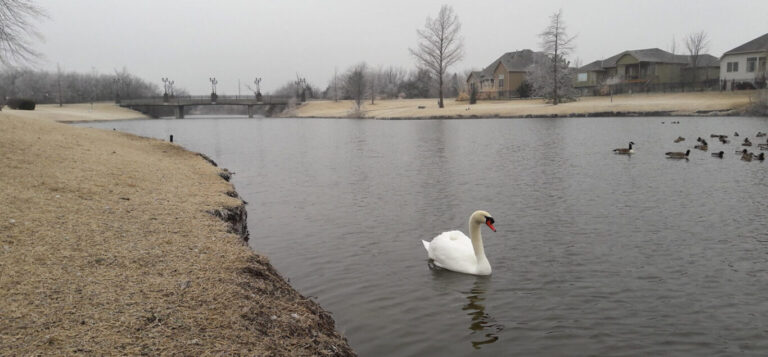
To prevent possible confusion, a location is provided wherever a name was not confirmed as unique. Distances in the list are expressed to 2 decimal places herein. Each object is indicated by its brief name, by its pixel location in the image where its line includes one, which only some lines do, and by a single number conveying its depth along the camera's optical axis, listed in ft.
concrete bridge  387.34
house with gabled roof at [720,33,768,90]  247.70
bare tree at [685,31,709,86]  312.91
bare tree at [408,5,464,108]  323.98
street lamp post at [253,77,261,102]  413.80
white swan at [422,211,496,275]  32.73
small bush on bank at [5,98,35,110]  244.22
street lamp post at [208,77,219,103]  404.98
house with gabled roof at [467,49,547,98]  337.31
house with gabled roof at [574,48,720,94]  302.10
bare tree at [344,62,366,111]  369.50
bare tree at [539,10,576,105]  269.64
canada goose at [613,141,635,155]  93.20
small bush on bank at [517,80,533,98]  323.37
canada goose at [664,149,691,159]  85.15
